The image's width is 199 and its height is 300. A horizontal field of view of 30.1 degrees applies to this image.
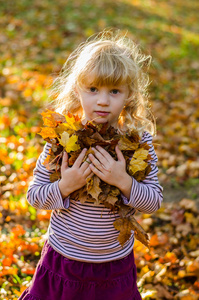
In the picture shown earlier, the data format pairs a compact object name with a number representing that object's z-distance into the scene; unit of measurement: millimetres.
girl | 1937
